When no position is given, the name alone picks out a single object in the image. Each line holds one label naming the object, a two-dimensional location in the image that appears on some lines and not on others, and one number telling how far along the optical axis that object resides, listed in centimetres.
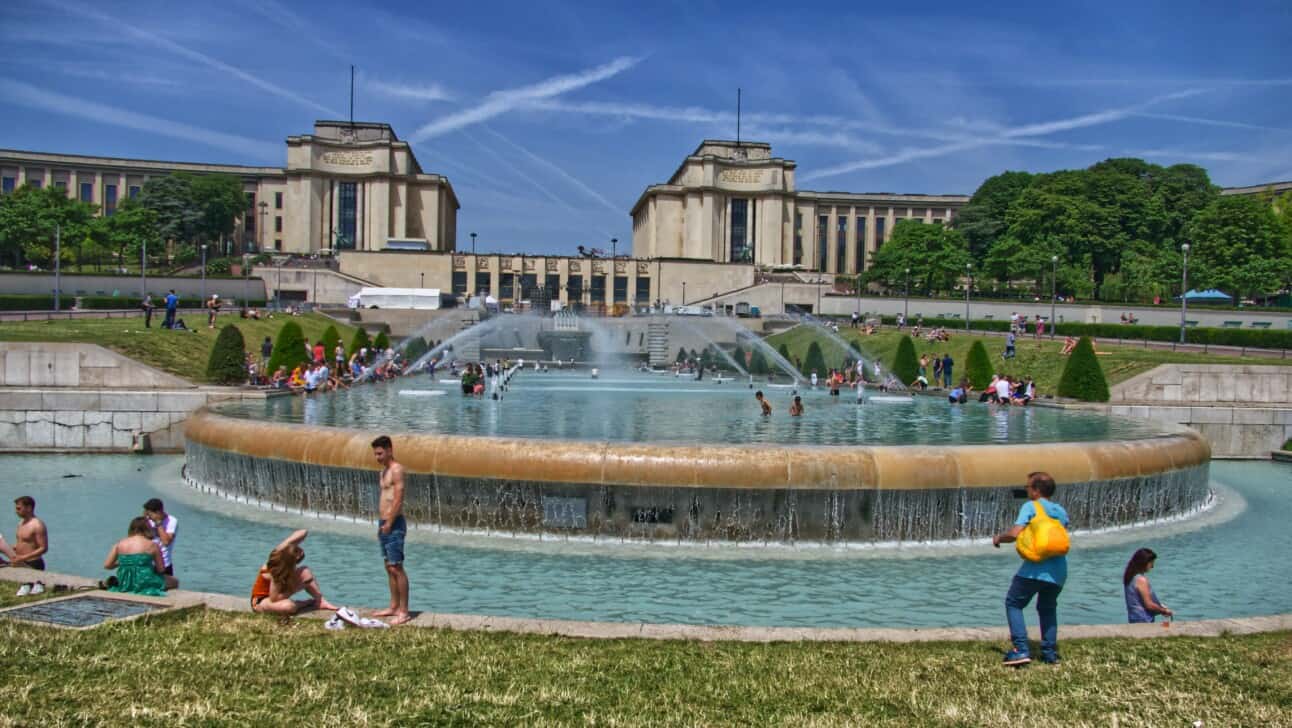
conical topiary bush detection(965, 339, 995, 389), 3391
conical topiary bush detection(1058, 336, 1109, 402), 2867
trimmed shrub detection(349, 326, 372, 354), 4300
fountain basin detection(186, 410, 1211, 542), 1284
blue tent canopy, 6357
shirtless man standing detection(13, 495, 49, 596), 977
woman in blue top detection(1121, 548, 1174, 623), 892
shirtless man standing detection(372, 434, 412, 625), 794
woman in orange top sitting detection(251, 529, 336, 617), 782
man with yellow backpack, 677
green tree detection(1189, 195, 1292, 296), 6812
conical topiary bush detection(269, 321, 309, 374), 3014
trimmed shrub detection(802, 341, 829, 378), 4406
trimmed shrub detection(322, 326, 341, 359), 3809
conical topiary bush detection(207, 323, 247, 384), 2759
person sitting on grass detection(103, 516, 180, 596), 843
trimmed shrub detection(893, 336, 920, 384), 3806
